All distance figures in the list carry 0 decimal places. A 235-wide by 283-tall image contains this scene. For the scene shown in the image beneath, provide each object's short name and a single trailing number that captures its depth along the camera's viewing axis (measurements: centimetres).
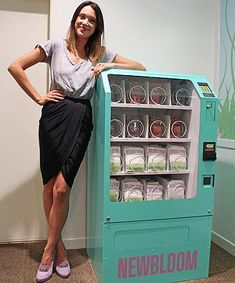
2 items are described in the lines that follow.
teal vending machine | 177
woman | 183
